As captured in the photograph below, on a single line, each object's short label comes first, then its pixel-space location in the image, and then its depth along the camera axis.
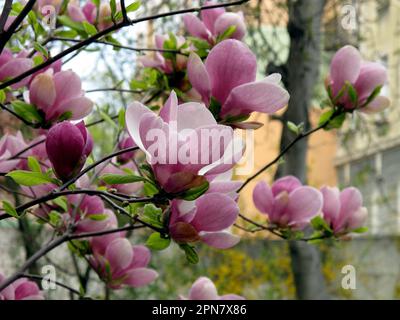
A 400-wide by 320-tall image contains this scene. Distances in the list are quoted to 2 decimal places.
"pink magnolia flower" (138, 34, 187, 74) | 1.31
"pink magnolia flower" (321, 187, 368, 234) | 1.30
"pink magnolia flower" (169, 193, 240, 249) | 0.94
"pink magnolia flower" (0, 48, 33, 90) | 1.12
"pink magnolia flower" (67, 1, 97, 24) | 1.32
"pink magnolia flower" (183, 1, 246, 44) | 1.25
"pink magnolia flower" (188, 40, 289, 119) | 0.97
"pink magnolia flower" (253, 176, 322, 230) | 1.25
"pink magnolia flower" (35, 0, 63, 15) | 1.26
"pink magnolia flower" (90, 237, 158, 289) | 1.23
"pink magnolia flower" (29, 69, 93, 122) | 1.09
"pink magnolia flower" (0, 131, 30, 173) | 1.13
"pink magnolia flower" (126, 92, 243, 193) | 0.88
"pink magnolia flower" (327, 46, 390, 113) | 1.23
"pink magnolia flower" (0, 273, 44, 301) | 1.18
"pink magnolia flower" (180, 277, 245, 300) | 1.22
